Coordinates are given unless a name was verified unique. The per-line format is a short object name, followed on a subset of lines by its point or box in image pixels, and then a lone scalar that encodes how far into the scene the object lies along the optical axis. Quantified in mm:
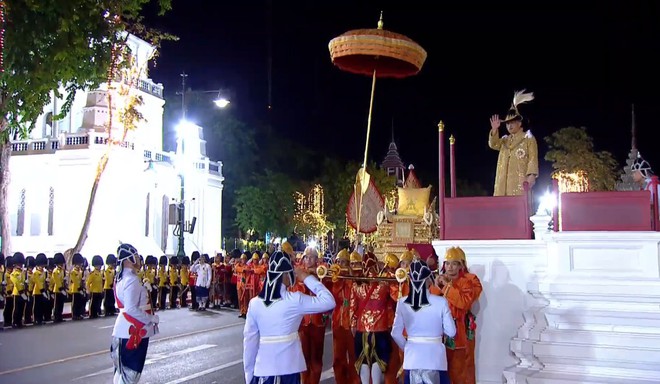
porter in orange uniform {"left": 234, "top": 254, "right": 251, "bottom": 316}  20841
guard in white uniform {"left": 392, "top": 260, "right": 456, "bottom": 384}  6477
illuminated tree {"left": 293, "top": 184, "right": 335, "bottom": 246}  48781
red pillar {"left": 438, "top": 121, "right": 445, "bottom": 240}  9203
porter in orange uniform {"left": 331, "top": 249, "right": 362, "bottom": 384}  8688
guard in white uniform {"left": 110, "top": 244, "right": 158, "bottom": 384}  7480
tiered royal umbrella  9898
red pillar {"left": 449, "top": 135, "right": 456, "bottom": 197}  9656
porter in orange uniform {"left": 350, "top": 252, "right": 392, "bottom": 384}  8273
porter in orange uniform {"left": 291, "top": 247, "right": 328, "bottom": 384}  8734
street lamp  28172
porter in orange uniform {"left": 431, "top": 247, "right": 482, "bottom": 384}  7633
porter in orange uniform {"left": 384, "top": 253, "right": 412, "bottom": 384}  8352
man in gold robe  9531
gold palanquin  24484
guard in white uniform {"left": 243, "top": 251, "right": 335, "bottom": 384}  5828
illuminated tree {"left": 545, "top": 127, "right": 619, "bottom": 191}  29562
